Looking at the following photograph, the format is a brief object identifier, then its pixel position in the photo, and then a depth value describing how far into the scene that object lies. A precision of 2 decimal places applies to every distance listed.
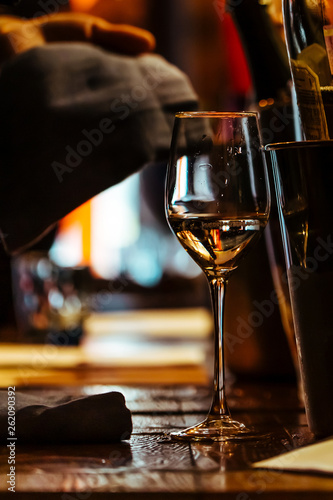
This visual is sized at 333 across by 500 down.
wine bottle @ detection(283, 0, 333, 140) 1.13
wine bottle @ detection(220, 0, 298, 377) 1.37
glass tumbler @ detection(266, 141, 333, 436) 1.10
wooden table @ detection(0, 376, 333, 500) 0.96
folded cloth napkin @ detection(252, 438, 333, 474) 0.99
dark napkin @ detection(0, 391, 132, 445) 1.10
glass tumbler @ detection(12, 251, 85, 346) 2.36
